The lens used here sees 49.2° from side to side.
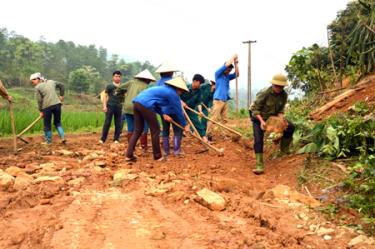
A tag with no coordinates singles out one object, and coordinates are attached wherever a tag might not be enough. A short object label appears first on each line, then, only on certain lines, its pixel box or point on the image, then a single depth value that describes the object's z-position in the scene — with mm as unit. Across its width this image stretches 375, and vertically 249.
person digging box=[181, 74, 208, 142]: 7051
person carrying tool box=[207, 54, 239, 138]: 7426
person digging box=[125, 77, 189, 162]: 5559
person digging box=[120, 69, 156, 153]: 6648
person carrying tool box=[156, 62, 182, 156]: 6176
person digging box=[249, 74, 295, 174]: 5270
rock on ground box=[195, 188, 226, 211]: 3623
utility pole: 20633
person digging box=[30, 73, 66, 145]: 7586
